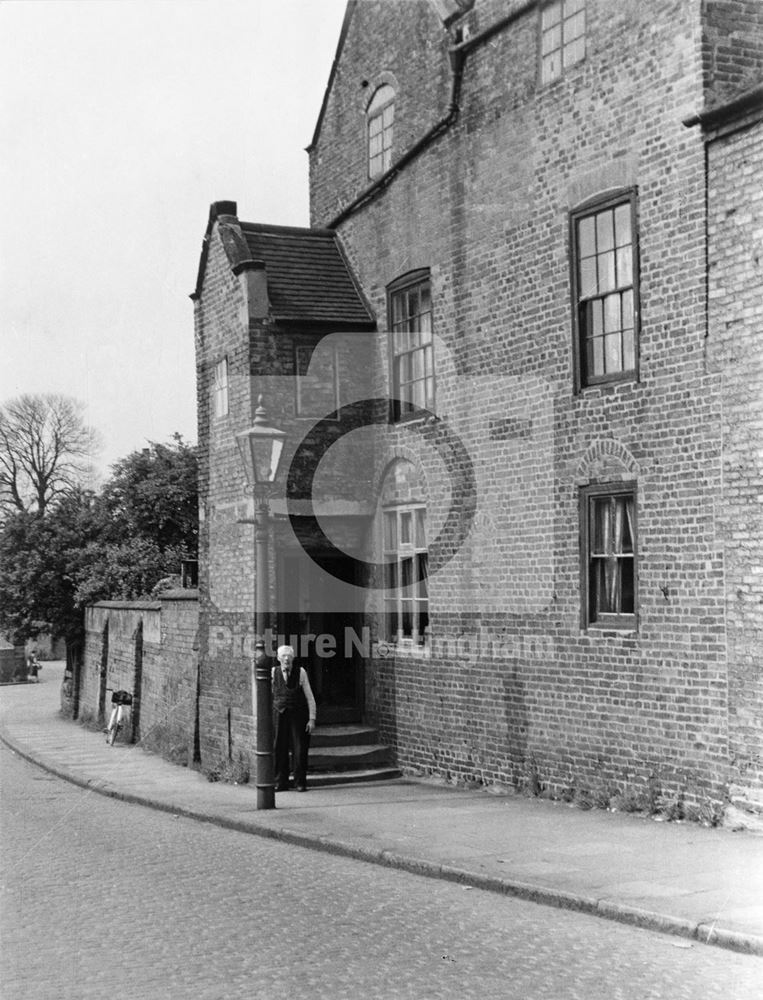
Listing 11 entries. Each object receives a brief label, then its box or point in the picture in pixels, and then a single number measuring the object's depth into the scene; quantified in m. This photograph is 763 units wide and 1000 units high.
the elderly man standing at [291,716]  16.21
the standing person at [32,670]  52.59
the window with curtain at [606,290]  13.08
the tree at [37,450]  60.66
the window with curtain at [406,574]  16.84
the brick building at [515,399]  11.95
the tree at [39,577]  34.94
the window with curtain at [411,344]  16.80
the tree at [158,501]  37.94
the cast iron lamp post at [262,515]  14.25
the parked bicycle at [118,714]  25.91
